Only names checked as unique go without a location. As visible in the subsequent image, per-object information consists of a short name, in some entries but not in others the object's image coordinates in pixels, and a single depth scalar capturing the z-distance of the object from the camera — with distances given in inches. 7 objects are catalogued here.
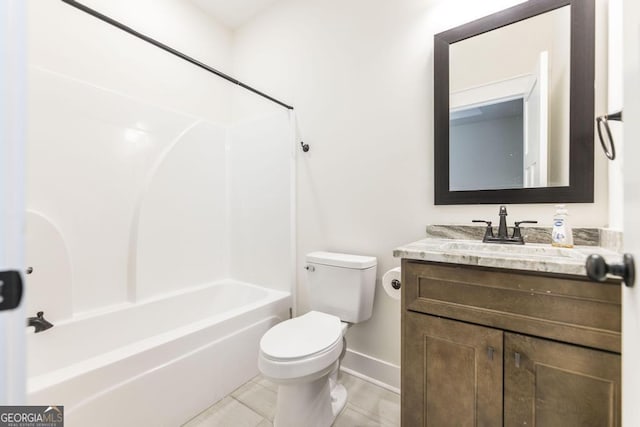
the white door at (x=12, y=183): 15.2
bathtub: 45.7
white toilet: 48.3
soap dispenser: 44.6
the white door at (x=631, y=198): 19.8
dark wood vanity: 31.5
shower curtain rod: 44.0
